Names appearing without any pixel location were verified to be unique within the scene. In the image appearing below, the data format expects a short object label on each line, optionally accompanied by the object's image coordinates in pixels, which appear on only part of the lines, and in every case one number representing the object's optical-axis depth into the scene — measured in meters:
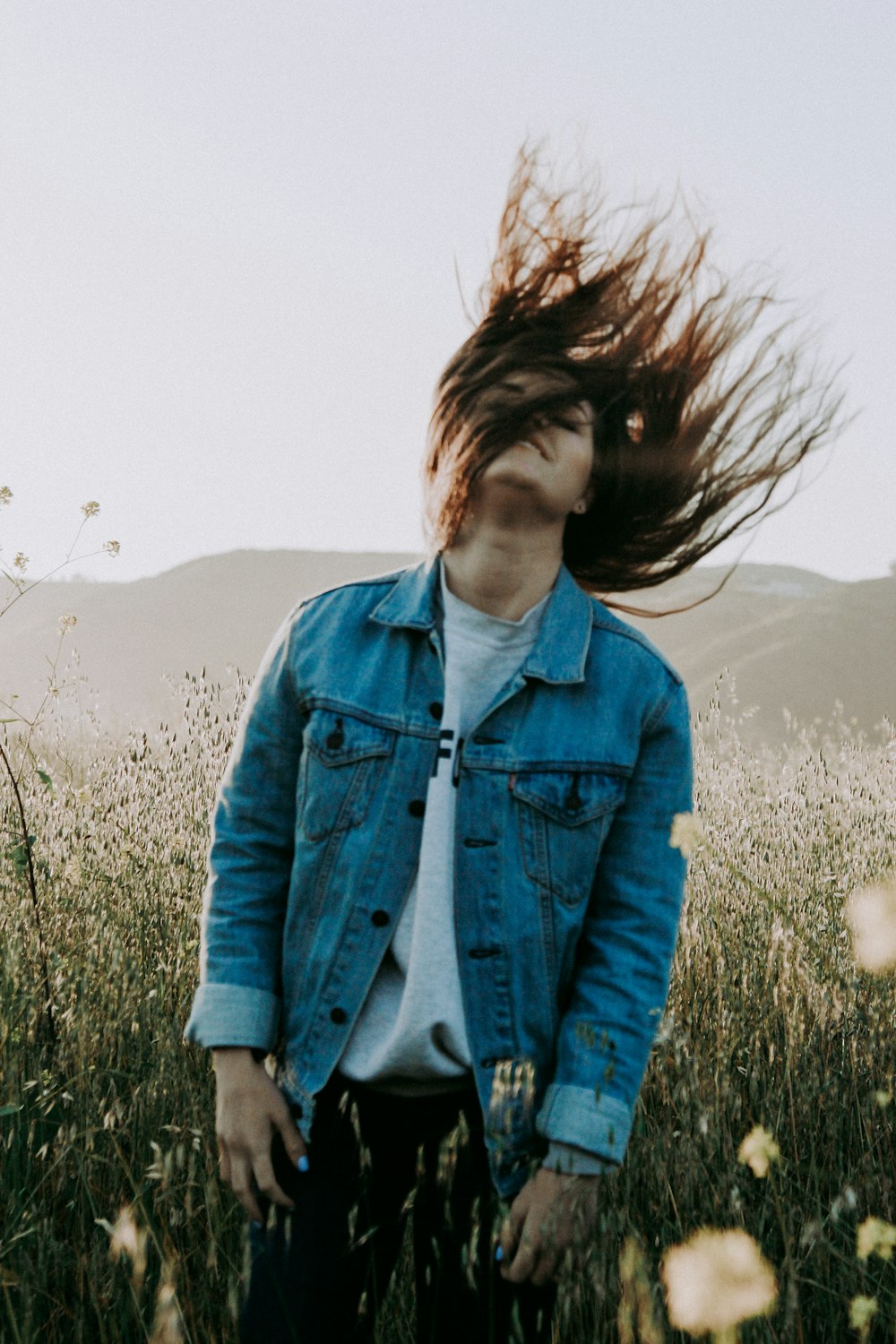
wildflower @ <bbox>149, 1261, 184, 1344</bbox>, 0.84
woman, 1.25
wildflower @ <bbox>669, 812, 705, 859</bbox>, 1.02
